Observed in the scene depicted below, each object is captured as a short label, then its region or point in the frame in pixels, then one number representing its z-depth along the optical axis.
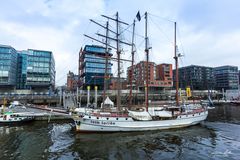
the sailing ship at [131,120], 23.59
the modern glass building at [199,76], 147.00
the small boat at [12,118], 27.22
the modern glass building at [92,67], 88.56
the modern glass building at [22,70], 94.06
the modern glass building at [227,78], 152.88
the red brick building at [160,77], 108.50
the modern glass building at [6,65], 81.19
